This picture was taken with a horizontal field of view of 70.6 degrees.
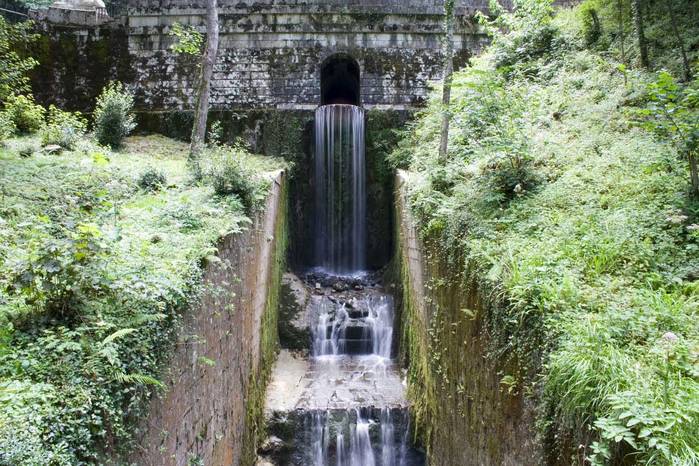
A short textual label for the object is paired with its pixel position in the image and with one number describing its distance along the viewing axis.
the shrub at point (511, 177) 6.07
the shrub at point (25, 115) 10.16
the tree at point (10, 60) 8.23
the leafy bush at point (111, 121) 11.25
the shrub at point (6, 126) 8.26
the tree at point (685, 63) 6.77
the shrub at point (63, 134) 9.09
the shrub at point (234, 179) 7.50
